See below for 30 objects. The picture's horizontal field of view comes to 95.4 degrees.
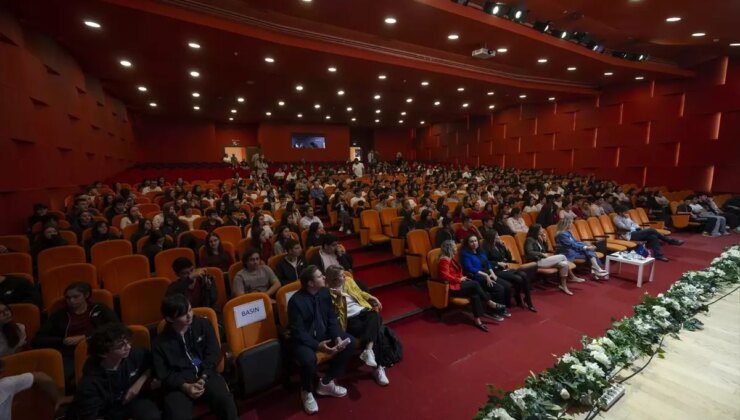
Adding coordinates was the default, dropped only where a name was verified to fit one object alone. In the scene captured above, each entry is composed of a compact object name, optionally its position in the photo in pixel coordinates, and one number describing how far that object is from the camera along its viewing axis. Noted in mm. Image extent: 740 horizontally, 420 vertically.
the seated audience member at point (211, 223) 5472
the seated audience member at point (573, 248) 5430
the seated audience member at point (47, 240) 4250
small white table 5064
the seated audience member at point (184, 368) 2178
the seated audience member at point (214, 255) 3941
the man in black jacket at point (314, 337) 2652
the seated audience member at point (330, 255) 3891
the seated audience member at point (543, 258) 5000
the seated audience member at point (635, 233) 6539
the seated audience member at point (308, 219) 5734
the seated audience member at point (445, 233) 5051
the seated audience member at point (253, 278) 3312
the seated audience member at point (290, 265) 3670
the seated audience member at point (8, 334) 2256
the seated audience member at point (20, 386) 1824
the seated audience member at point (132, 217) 5570
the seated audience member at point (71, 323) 2480
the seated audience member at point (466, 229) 5273
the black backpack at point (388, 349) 3062
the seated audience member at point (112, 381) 1908
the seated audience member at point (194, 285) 3012
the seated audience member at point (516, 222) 6058
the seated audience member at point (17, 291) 2979
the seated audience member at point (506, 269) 4414
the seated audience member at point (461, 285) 3977
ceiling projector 7684
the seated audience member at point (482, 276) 4227
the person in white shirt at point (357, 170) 14261
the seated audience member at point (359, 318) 2982
